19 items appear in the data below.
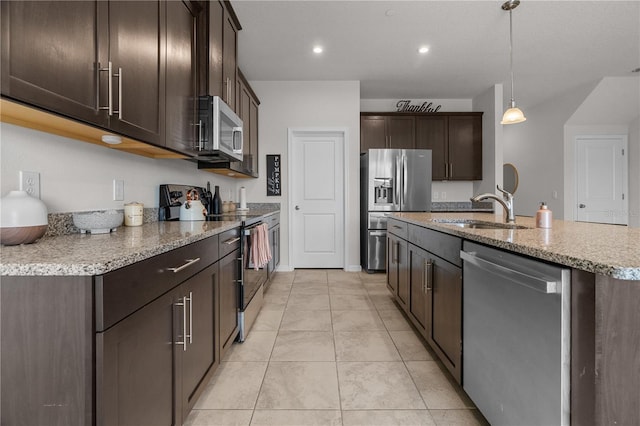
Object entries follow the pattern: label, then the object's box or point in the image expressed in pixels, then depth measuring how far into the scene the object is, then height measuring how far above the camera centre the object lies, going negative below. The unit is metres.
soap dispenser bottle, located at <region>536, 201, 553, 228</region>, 1.57 -0.04
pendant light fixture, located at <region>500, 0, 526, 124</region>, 2.78 +0.95
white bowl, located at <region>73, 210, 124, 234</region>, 1.33 -0.05
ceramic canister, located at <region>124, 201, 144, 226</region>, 1.74 -0.02
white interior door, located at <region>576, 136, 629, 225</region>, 5.27 +0.56
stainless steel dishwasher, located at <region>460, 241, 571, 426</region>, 0.88 -0.44
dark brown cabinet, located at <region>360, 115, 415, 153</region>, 4.82 +1.26
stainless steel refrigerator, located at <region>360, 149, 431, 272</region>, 4.22 +0.30
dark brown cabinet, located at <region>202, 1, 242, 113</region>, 2.12 +1.24
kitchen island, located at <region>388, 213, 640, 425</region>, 0.76 -0.27
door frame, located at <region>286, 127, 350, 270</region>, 4.38 +0.60
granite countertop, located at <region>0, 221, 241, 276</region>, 0.73 -0.12
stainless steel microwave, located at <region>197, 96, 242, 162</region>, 2.09 +0.59
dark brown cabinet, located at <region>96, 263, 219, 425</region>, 0.79 -0.49
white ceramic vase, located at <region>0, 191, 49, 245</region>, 0.94 -0.03
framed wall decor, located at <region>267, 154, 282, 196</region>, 4.39 +0.51
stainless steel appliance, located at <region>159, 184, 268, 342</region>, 2.15 -0.32
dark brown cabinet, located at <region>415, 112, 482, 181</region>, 4.89 +1.09
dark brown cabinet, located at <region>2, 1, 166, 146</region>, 0.84 +0.52
